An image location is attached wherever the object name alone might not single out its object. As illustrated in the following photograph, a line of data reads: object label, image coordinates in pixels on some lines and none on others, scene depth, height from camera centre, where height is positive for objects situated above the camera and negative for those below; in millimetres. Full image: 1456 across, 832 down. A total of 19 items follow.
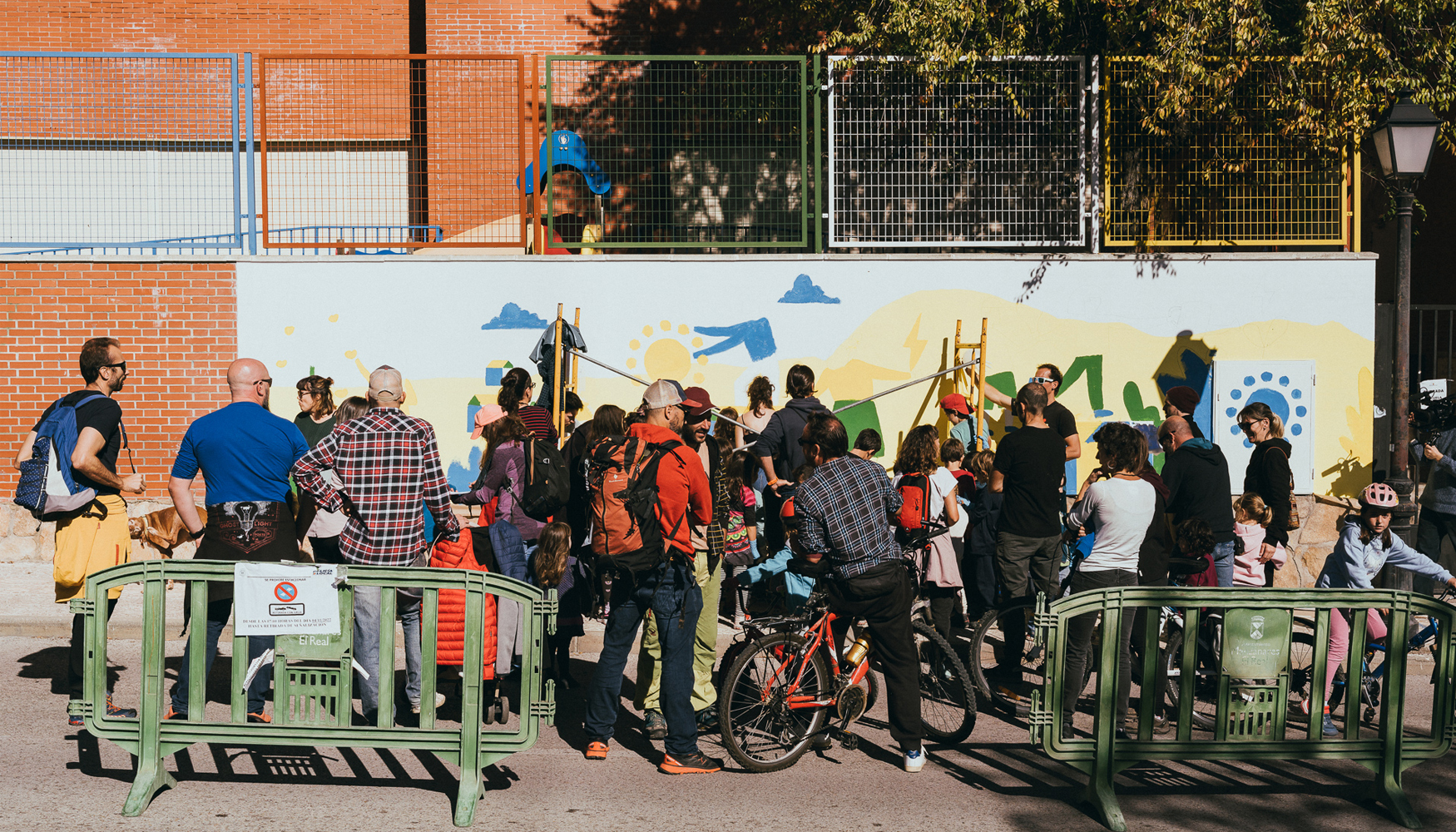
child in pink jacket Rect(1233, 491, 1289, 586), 7785 -1093
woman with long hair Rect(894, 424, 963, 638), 7387 -950
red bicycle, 5727 -1598
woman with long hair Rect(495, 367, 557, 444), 7535 -223
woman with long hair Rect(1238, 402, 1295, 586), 7898 -651
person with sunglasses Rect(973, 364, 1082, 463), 9062 -373
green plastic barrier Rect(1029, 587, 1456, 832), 5180 -1457
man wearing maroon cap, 6305 -1562
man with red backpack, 5723 -953
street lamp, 8875 +1628
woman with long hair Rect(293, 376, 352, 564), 7312 -338
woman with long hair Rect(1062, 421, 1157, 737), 6203 -785
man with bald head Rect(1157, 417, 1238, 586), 7215 -729
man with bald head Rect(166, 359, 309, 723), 6062 -554
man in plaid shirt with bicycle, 5645 -907
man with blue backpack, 6613 -619
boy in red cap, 10047 -377
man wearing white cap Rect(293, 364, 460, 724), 5863 -582
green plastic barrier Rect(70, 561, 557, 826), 5148 -1432
